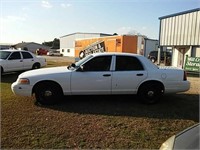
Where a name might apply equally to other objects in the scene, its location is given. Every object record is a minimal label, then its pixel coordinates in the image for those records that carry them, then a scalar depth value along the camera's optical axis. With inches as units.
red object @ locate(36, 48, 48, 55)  1864.1
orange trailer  664.8
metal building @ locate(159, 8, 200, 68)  466.2
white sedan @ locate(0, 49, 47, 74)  361.3
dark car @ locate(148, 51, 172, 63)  930.6
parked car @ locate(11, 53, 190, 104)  194.3
